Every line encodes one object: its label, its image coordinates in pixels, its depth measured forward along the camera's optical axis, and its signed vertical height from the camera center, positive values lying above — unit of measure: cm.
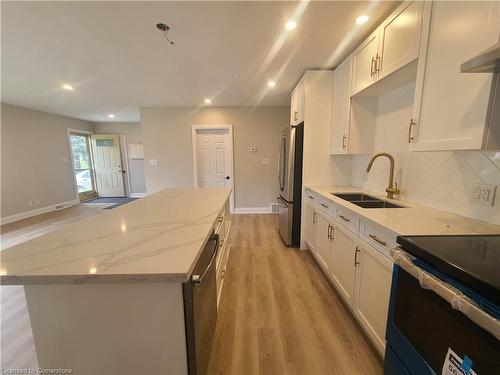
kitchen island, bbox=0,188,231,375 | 71 -55
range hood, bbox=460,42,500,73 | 76 +39
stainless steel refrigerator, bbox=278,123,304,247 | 283 -31
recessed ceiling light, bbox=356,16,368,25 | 171 +121
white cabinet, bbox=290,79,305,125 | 284 +86
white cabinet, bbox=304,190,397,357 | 122 -79
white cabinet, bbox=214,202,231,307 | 161 -82
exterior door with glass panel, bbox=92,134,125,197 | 649 -10
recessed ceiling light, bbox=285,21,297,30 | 178 +121
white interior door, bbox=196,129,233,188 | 470 +5
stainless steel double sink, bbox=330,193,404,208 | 189 -43
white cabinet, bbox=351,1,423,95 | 137 +91
